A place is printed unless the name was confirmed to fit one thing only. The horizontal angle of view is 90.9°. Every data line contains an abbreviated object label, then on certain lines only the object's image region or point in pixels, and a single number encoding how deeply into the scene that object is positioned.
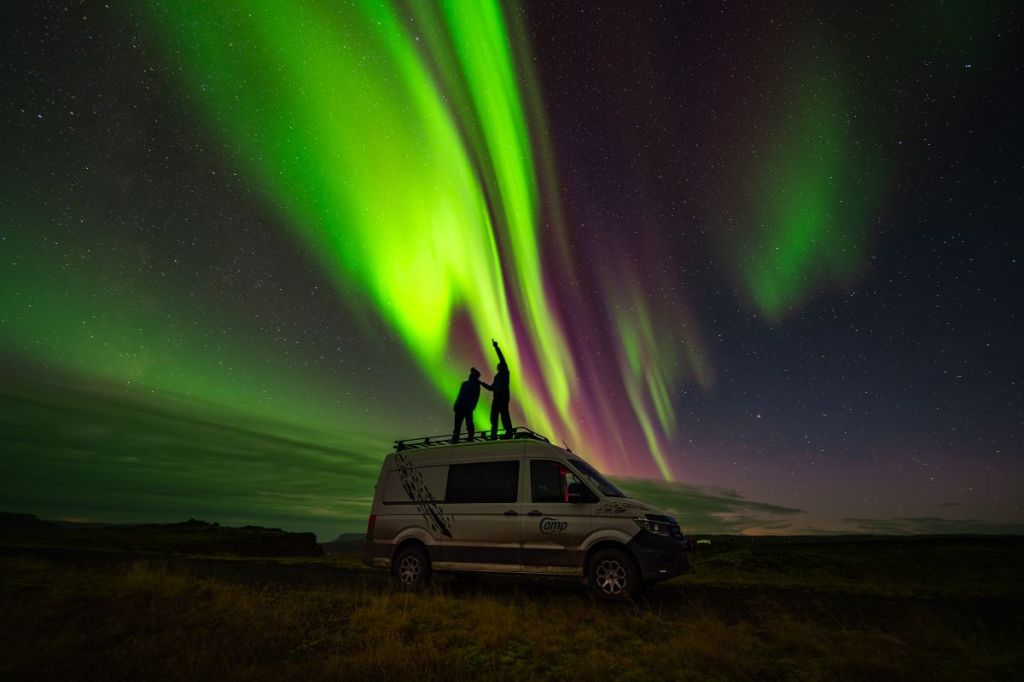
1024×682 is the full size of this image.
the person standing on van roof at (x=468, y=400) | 13.86
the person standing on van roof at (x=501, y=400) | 13.91
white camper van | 8.30
